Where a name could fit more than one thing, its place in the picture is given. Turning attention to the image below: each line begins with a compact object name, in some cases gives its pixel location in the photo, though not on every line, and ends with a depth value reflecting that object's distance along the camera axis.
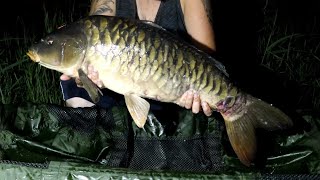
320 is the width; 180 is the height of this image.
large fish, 1.62
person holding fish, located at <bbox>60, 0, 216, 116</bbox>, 2.24
